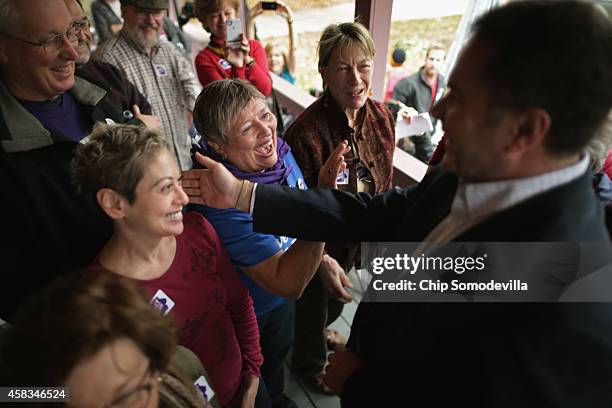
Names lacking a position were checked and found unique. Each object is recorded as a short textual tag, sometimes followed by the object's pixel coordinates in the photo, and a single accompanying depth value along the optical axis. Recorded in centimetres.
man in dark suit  74
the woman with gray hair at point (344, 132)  191
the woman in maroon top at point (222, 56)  291
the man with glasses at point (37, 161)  130
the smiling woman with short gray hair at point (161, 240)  116
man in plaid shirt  275
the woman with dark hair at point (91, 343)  77
